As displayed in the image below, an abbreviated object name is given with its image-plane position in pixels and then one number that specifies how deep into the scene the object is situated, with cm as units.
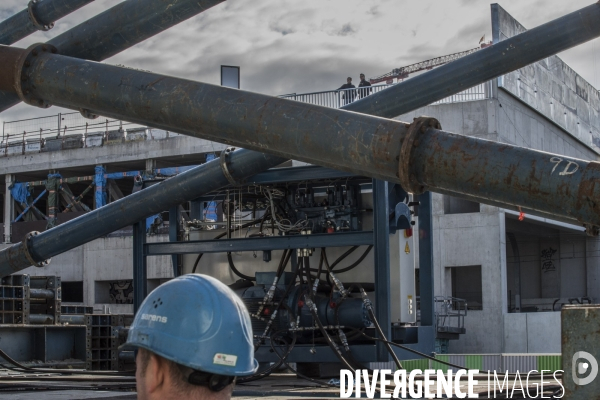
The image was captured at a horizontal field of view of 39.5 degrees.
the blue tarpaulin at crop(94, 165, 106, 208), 4278
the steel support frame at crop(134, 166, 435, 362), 1220
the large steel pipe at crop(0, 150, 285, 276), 1198
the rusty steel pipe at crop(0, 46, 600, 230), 518
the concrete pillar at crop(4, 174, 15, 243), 4560
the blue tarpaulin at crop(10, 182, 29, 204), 4531
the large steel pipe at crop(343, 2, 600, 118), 749
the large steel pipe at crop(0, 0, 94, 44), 921
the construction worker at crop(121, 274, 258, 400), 228
